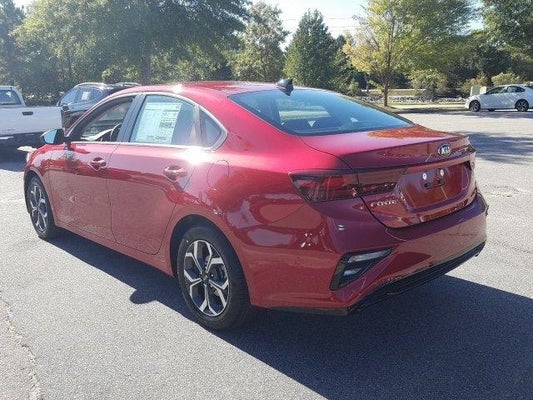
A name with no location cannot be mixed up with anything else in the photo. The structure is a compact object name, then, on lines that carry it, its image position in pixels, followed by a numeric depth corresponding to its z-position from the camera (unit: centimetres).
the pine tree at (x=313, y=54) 3909
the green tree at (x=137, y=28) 1988
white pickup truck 1192
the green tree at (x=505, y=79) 4412
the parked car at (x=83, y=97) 1435
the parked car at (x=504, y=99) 2783
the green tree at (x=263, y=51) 4378
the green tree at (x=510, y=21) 3678
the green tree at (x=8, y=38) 4156
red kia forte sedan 288
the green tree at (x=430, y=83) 4803
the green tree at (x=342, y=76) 4066
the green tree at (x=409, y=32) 3294
